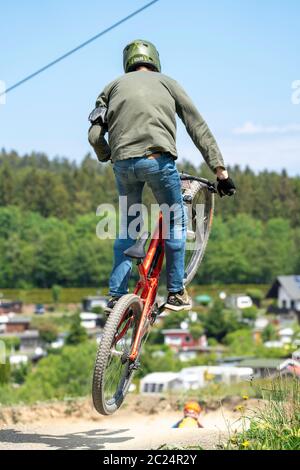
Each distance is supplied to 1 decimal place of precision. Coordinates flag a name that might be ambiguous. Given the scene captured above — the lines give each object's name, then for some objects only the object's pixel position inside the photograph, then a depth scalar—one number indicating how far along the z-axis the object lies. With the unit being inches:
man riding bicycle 257.1
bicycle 257.4
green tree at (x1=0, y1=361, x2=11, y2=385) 1568.4
